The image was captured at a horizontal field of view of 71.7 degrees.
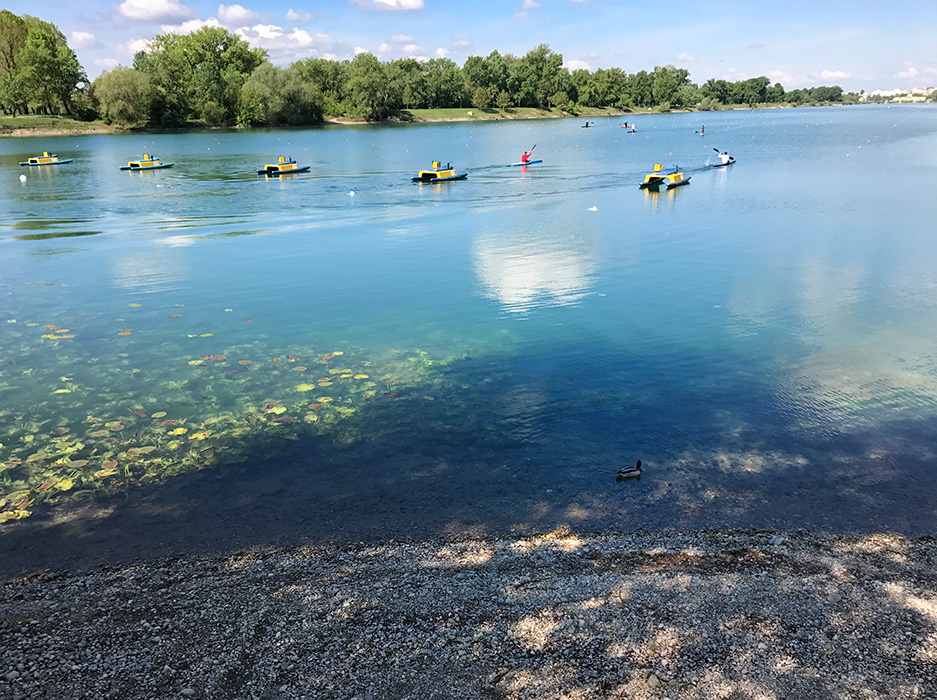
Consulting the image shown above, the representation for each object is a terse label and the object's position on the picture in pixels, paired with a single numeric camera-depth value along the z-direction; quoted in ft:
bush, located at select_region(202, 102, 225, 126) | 453.58
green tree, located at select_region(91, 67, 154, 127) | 392.27
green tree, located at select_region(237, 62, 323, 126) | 451.94
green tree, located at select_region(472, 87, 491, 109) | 596.70
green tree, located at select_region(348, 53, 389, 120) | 505.66
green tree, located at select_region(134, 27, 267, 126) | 447.01
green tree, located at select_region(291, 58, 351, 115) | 529.45
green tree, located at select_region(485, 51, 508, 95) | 620.90
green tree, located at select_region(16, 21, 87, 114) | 392.47
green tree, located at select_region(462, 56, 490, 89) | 614.75
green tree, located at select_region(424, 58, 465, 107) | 577.43
